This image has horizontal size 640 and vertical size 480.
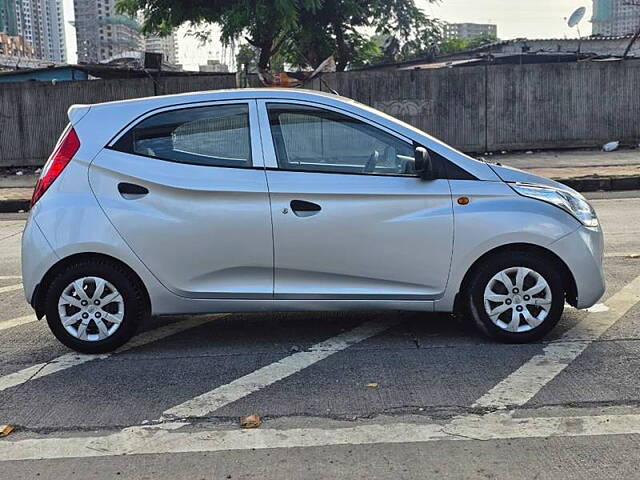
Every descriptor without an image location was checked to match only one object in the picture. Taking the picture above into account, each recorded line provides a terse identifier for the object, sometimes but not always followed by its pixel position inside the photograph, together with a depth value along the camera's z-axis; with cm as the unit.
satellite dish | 2247
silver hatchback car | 481
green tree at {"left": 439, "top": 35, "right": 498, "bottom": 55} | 5102
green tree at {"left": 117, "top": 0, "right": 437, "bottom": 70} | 2144
